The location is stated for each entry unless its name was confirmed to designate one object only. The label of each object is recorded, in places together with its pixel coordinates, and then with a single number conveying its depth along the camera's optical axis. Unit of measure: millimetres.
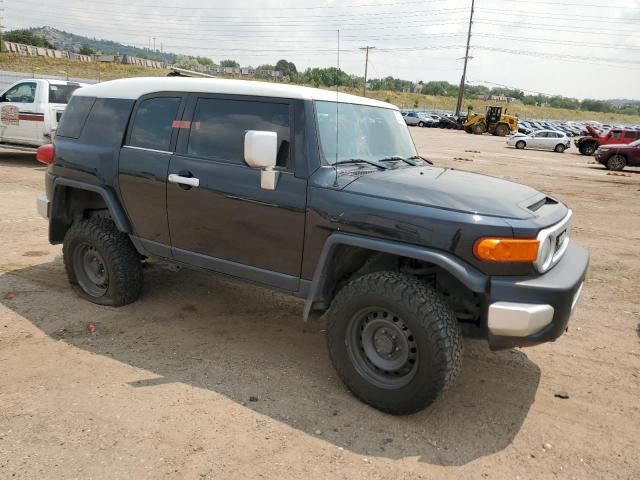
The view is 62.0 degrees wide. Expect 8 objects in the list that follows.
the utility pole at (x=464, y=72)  61812
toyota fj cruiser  3021
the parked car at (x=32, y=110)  12516
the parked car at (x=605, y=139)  26297
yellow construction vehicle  46219
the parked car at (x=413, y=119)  55344
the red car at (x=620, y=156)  20625
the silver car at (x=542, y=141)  32250
